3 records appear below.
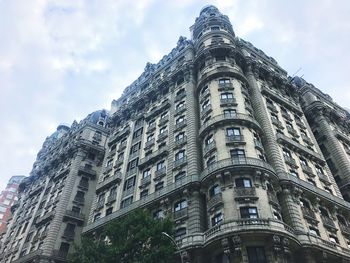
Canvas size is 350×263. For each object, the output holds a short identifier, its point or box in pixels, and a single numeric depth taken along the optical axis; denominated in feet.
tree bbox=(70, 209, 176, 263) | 86.84
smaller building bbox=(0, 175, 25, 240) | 402.99
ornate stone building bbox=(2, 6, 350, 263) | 104.88
